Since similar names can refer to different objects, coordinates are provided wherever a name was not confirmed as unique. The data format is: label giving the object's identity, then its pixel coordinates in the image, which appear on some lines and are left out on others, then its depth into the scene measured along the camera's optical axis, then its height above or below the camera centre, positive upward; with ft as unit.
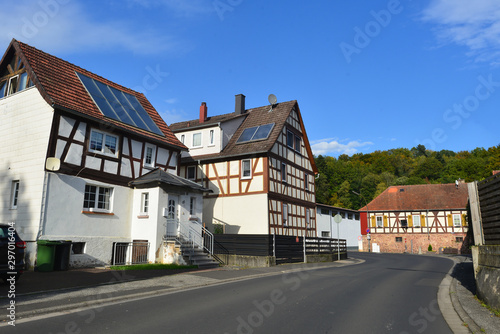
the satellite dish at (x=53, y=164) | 50.98 +9.91
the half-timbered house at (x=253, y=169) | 83.20 +16.29
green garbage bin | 47.42 -2.17
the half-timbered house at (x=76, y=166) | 52.03 +10.89
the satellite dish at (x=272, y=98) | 100.73 +36.74
